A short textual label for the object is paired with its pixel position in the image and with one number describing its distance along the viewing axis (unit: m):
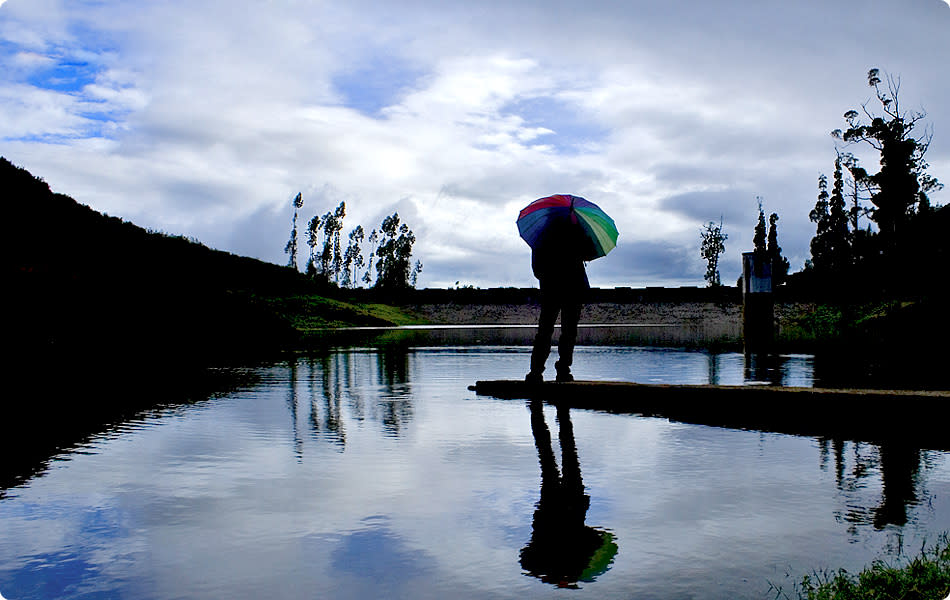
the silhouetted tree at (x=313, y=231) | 130.00
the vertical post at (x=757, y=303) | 28.92
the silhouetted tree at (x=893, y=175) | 43.78
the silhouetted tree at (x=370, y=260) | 135.12
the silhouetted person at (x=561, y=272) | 12.88
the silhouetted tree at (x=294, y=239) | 108.57
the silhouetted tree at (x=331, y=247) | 127.19
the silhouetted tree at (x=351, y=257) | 133.50
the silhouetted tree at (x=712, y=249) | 127.94
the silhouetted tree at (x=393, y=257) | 126.46
